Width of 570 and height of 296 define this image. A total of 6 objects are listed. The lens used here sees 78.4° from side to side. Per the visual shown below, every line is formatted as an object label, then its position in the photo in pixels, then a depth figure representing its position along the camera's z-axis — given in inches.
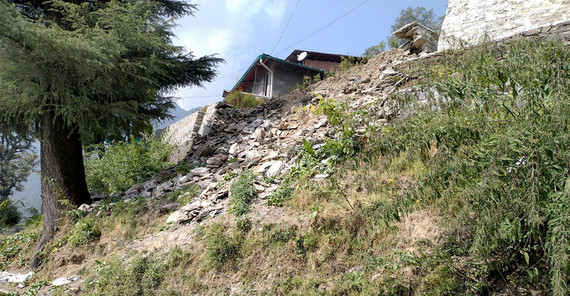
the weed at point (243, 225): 195.6
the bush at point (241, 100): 514.0
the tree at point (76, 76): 241.4
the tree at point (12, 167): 956.6
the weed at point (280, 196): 211.8
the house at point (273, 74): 806.5
